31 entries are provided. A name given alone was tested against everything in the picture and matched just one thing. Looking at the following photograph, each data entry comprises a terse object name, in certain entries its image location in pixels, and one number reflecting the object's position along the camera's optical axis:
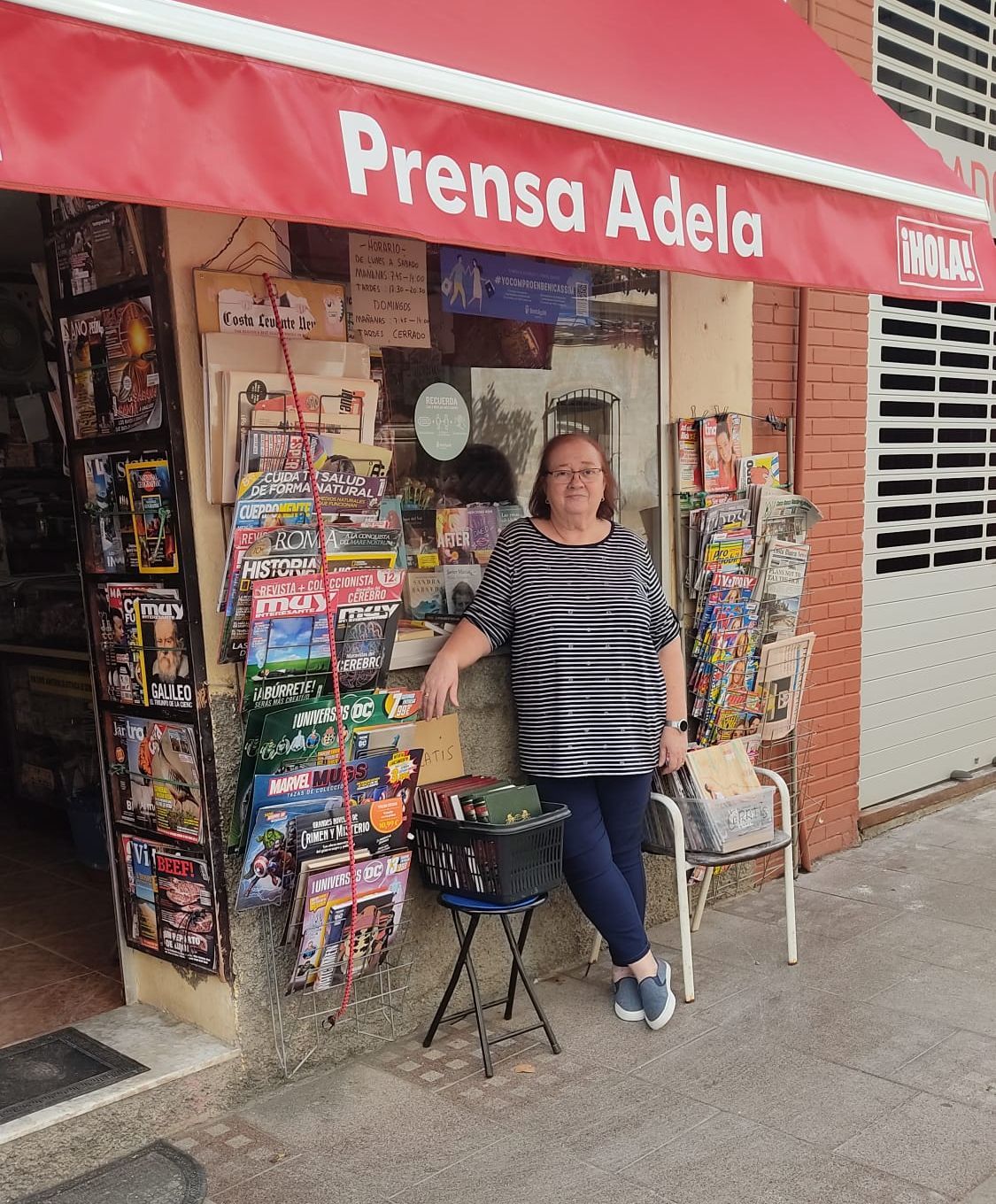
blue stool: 3.65
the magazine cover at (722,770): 4.39
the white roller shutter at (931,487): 6.33
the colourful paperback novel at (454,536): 4.34
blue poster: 4.31
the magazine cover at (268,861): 3.39
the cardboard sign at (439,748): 4.07
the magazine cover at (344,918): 3.48
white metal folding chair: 4.18
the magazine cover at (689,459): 4.98
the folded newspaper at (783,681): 5.04
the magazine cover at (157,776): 3.56
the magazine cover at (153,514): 3.46
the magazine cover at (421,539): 4.22
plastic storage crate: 4.30
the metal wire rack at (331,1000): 3.63
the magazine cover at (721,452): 5.03
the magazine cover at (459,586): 4.32
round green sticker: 4.23
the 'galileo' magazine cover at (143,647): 3.51
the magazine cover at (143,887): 3.74
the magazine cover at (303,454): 3.42
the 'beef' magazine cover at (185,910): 3.58
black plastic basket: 3.61
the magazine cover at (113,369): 3.43
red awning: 2.25
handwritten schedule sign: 3.91
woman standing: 4.06
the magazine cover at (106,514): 3.62
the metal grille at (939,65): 6.23
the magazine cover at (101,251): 3.40
